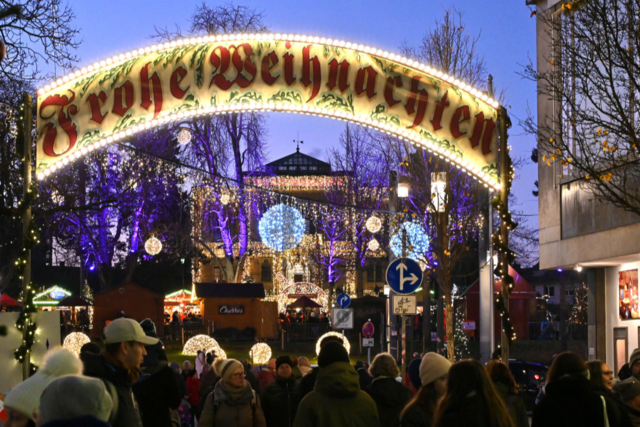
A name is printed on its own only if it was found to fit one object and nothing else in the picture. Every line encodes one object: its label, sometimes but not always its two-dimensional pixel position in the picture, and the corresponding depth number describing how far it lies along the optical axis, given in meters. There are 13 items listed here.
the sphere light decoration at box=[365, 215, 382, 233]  40.53
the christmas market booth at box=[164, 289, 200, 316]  53.41
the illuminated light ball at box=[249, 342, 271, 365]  26.14
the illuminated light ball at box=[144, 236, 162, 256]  39.50
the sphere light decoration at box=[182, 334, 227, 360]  28.29
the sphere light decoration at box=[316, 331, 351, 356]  15.07
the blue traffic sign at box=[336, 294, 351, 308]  27.59
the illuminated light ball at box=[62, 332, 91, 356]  26.17
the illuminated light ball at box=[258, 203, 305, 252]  44.62
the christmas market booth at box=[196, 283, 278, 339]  41.28
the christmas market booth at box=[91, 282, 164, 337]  39.03
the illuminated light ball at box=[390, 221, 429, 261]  31.63
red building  46.00
